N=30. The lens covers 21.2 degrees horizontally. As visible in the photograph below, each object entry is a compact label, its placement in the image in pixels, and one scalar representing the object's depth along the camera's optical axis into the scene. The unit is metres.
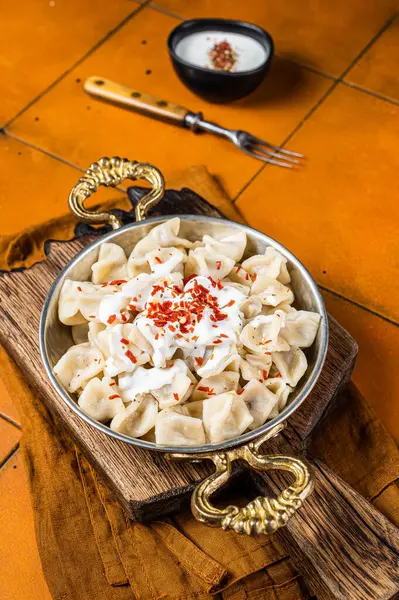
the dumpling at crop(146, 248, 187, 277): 0.67
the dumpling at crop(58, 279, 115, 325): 0.66
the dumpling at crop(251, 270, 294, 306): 0.66
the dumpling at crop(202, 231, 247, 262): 0.68
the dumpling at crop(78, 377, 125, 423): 0.63
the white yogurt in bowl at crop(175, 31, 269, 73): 0.88
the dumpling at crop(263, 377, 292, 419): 0.63
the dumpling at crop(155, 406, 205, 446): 0.62
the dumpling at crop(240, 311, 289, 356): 0.64
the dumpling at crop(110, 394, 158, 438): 0.63
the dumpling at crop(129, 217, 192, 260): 0.69
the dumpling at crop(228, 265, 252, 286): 0.68
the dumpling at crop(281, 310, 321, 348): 0.65
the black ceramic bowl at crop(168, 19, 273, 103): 0.84
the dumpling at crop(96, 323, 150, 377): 0.63
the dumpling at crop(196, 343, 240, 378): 0.63
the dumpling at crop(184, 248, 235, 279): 0.67
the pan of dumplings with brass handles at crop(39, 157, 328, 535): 0.59
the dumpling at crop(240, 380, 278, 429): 0.63
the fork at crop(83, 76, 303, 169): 0.84
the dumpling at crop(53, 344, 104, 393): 0.64
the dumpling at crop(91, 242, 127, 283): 0.68
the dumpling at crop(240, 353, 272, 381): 0.64
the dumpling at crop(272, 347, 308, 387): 0.64
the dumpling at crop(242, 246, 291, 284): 0.67
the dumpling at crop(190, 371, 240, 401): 0.64
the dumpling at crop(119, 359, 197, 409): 0.63
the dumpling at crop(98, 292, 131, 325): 0.65
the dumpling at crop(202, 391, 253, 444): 0.62
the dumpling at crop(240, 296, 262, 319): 0.66
